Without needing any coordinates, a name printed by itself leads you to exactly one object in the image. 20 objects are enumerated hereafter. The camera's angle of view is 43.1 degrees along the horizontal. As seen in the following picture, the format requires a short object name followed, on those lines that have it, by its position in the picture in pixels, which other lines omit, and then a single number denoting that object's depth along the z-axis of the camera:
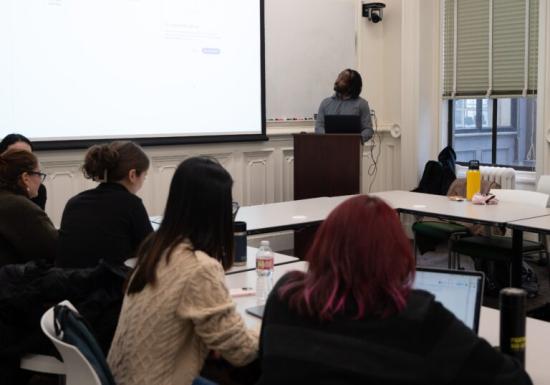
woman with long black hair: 1.91
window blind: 6.23
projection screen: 5.09
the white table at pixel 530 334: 1.85
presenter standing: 6.18
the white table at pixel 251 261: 3.02
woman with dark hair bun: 2.92
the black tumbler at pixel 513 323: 1.51
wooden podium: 5.66
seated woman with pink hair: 1.38
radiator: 6.32
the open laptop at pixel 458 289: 1.87
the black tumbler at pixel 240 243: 3.16
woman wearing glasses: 3.04
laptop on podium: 5.85
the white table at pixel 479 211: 4.13
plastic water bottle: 2.59
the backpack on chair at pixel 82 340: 1.91
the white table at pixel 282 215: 4.12
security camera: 7.07
